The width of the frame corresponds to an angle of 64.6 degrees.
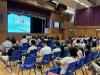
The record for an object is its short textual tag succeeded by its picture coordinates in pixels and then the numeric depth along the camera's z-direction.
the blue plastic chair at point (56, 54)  3.26
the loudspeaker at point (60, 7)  8.76
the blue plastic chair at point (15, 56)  3.08
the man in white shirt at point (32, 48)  3.47
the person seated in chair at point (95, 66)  1.88
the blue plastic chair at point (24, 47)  4.17
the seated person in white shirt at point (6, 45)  3.91
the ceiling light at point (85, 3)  8.35
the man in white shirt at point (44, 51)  3.05
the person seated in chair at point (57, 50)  3.37
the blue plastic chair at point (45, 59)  2.85
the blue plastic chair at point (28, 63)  2.55
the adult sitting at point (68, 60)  2.10
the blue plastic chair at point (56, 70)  1.64
